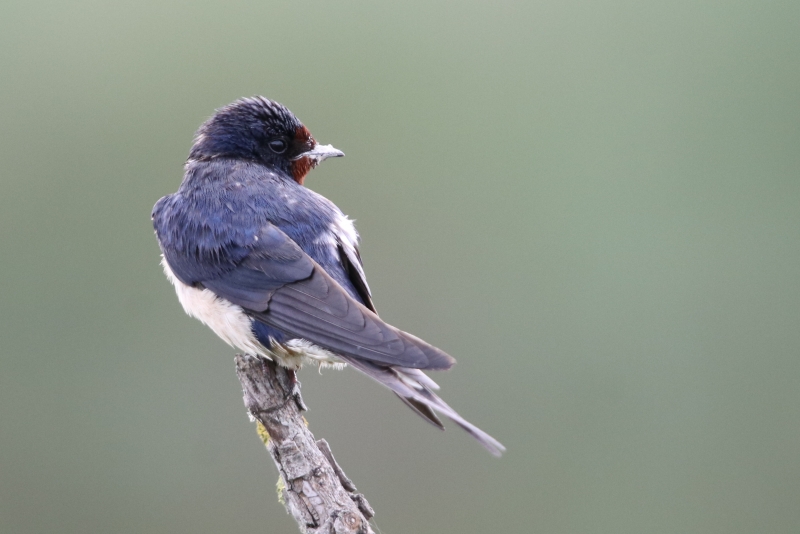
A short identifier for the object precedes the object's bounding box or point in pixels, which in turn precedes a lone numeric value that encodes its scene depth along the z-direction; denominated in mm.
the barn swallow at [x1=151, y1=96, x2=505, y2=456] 5984
